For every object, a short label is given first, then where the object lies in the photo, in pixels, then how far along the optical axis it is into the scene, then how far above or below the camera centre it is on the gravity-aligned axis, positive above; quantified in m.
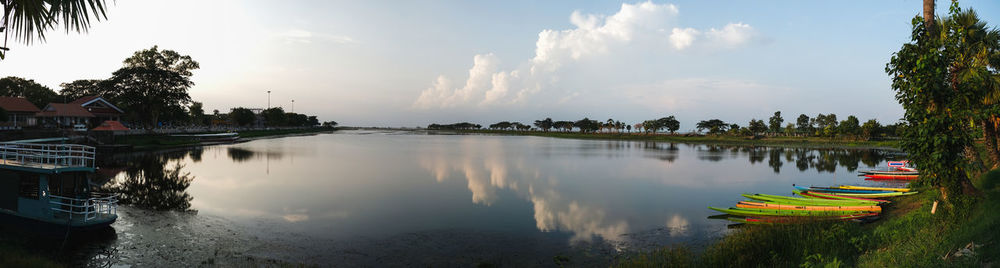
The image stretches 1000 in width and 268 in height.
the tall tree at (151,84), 62.16 +6.46
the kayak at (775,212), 15.22 -3.06
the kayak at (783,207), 15.57 -2.92
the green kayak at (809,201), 16.94 -2.82
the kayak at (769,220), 14.25 -3.24
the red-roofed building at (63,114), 56.97 +1.22
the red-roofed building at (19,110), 53.79 +1.63
